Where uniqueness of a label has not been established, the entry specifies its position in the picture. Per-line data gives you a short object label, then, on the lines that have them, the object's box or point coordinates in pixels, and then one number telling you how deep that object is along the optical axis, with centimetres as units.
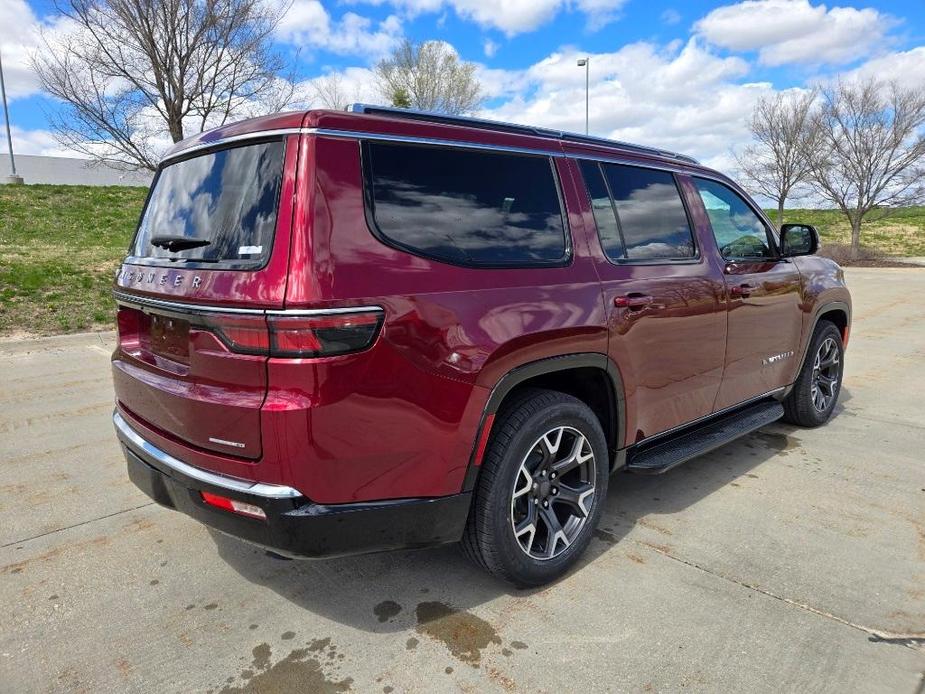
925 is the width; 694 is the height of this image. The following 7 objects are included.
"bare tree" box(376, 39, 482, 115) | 2961
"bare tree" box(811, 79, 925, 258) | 2166
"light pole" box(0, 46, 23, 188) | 2264
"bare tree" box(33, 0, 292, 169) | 1112
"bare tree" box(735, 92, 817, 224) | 2434
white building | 2561
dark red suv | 211
